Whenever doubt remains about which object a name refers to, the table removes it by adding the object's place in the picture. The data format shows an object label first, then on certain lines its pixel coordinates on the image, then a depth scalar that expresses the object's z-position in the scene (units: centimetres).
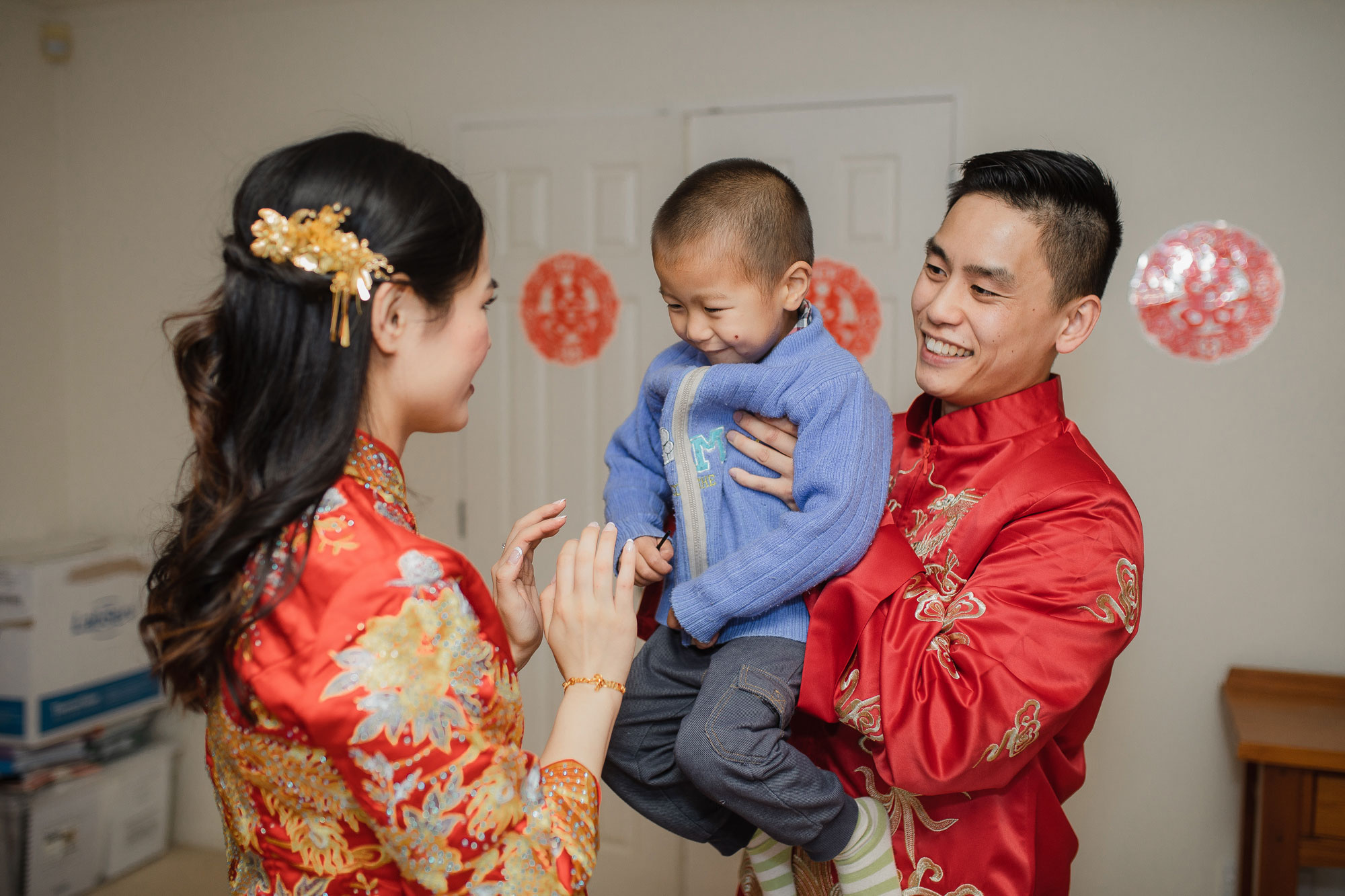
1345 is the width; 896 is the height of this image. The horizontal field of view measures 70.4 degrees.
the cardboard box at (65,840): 315
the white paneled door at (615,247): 292
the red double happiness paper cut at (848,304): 295
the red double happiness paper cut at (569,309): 320
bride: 99
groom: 129
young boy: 138
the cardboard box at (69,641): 313
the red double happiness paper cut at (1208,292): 267
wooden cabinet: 226
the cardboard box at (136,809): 339
